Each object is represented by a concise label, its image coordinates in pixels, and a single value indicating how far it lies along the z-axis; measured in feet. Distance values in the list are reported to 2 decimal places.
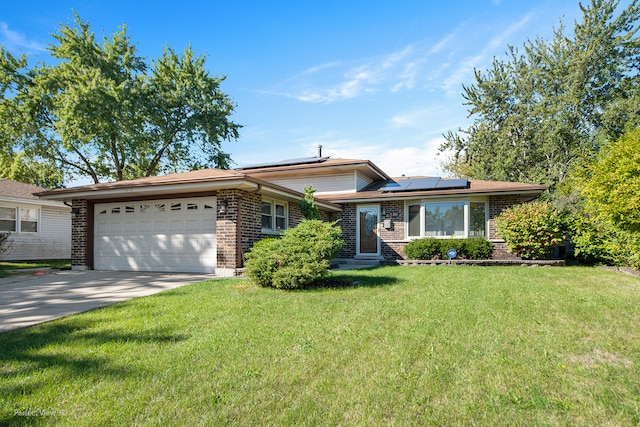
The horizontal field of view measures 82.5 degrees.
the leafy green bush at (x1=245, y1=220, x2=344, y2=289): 24.08
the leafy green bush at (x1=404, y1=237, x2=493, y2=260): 43.91
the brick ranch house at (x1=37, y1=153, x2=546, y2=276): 32.83
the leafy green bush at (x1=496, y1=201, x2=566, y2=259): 39.81
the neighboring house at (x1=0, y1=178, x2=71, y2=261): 54.87
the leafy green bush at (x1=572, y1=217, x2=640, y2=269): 32.76
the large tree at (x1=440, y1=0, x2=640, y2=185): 73.41
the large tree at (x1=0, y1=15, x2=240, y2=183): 67.72
